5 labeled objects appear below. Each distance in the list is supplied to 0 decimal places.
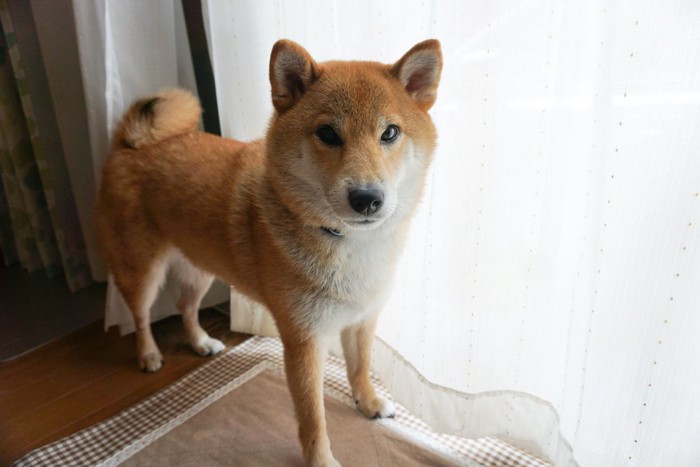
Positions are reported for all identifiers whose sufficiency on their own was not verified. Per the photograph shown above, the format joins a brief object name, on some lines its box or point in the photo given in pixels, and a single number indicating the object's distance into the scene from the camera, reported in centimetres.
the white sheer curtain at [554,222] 80
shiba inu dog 91
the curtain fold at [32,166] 191
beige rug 123
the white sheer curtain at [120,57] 148
